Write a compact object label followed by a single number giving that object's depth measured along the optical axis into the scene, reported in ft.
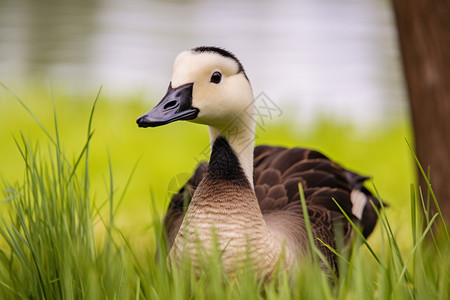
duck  16.47
